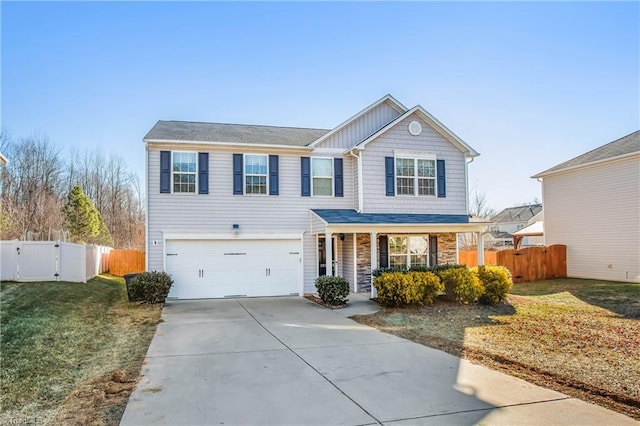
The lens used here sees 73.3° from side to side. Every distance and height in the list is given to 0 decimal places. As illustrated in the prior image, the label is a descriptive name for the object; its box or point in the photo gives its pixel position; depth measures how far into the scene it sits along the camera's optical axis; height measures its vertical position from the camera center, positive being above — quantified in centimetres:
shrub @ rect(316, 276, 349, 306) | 1292 -160
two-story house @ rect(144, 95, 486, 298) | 1458 +132
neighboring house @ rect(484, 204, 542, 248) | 4264 +149
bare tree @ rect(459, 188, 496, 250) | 4516 +347
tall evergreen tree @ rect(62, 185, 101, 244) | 2356 +129
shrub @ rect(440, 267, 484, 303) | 1292 -147
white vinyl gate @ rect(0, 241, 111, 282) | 1408 -71
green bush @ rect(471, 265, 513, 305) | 1312 -150
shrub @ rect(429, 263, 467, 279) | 1341 -101
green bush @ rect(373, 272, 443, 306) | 1223 -147
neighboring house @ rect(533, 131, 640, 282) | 1678 +107
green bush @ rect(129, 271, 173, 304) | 1305 -146
